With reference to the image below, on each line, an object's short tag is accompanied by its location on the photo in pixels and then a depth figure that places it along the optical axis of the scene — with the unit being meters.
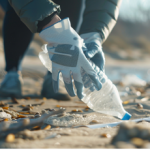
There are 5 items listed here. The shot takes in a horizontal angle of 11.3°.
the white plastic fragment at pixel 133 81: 3.38
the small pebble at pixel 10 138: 1.61
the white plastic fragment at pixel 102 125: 1.69
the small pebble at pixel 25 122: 1.67
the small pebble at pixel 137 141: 1.58
